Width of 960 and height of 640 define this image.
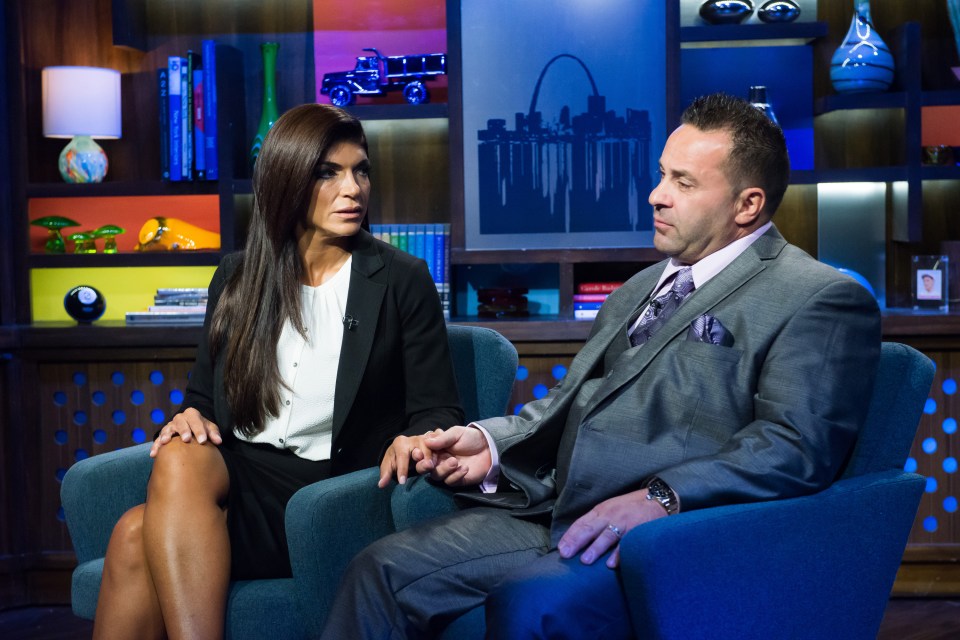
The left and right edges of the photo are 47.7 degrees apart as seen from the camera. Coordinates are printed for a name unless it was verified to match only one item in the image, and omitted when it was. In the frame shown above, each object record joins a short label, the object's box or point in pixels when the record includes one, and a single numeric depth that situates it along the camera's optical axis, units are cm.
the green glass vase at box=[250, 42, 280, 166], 377
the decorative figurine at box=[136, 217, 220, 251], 381
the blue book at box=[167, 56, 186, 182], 365
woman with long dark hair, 226
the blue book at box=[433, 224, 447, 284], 368
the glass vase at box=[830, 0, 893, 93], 356
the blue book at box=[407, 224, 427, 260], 369
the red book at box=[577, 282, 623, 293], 367
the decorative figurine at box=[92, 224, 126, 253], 381
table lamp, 357
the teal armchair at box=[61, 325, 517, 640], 204
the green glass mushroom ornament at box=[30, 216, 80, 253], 377
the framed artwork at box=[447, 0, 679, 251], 363
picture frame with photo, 357
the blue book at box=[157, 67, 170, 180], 367
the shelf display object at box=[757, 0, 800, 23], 362
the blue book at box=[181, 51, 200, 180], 365
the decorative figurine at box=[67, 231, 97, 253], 383
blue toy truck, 367
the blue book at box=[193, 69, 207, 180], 365
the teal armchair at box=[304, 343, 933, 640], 164
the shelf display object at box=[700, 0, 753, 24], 362
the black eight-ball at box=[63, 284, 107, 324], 362
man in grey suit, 174
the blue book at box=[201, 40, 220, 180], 362
